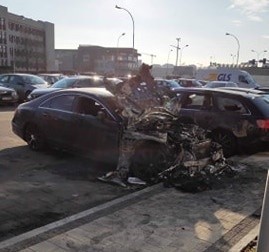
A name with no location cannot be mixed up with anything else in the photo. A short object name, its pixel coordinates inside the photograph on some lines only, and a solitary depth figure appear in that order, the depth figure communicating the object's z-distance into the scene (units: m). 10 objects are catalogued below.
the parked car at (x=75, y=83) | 10.96
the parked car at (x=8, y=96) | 12.52
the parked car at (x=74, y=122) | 4.75
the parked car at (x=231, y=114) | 5.58
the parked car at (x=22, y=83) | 13.78
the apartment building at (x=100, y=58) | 72.57
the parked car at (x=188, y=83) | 19.29
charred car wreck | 4.24
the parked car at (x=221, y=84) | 16.05
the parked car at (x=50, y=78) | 17.64
